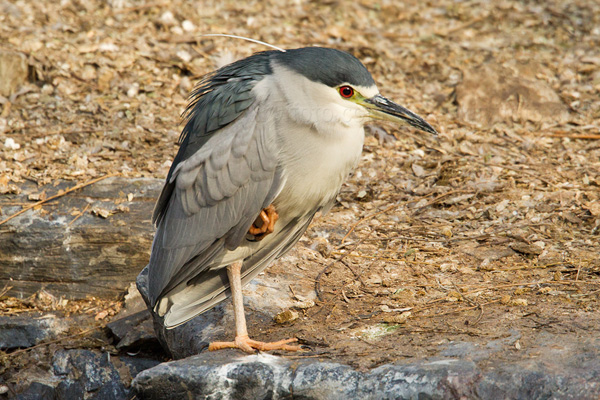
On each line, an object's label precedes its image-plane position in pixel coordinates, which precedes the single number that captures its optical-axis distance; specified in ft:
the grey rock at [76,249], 32.37
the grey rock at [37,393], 28.25
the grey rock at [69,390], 28.45
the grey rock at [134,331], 30.32
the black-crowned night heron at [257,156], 22.24
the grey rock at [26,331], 30.91
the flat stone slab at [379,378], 18.17
